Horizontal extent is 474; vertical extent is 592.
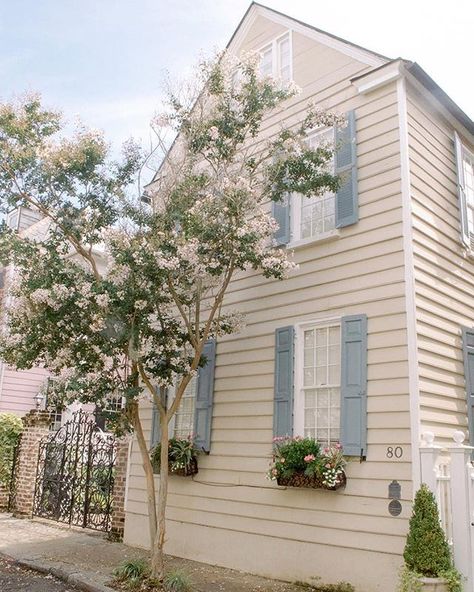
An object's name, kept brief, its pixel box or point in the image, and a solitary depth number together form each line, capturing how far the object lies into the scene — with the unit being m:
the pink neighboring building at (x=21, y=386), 16.84
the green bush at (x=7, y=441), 12.70
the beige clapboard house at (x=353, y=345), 6.72
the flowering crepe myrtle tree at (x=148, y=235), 7.23
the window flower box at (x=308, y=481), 6.81
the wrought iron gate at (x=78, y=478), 11.05
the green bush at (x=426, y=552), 5.72
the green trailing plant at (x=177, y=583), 6.61
